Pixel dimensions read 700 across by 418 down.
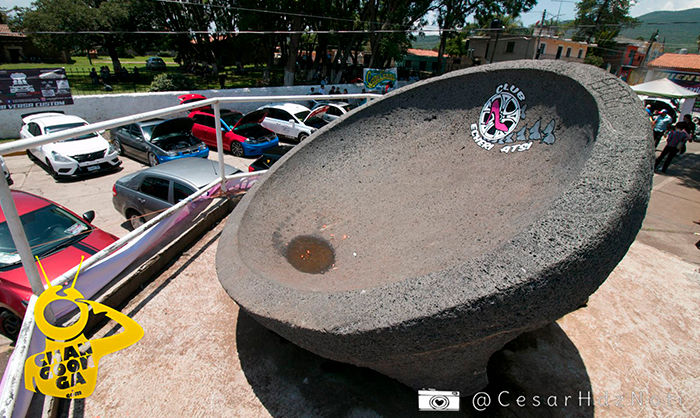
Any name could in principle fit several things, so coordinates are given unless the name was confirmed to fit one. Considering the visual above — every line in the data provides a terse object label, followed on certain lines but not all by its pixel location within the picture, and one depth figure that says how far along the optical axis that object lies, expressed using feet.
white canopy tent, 55.16
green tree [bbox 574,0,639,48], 181.37
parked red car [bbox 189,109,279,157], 48.44
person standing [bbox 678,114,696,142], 34.63
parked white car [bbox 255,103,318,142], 52.90
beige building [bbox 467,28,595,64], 141.38
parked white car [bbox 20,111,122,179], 36.47
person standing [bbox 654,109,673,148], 40.47
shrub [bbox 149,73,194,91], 73.61
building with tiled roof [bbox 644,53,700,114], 98.58
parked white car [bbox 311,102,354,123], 54.70
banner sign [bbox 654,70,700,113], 92.70
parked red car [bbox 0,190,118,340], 14.40
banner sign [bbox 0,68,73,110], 51.34
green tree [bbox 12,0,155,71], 89.25
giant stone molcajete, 5.87
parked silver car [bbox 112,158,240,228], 22.40
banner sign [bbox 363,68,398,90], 68.90
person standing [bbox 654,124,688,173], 34.22
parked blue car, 38.52
